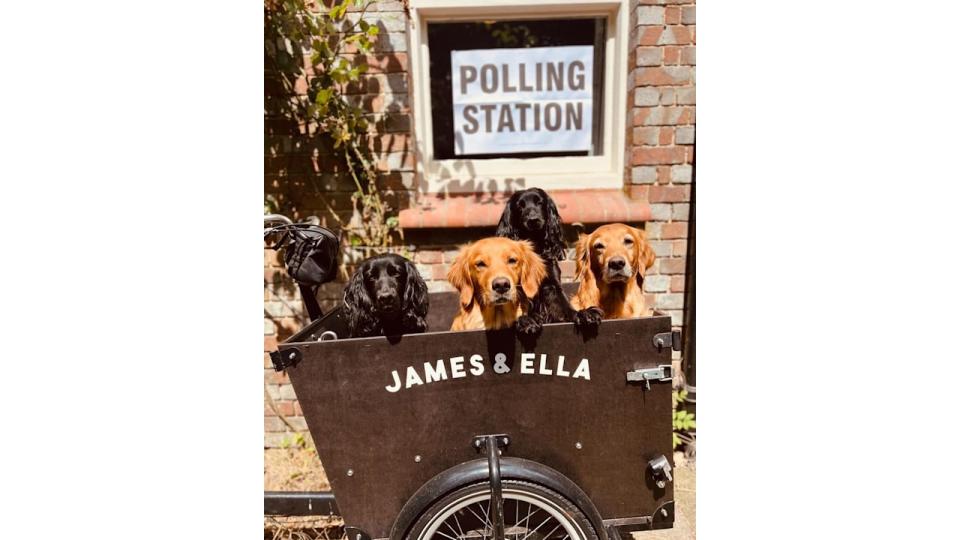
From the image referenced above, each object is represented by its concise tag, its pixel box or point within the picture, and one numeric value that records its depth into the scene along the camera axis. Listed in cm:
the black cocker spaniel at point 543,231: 179
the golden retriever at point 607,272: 180
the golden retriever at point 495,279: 158
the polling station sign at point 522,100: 306
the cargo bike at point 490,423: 154
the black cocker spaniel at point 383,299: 166
